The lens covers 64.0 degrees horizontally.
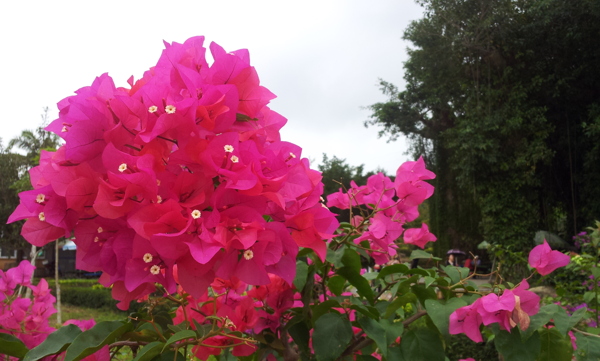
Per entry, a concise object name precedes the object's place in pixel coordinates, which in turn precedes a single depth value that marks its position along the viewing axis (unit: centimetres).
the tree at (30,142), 941
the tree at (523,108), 1043
